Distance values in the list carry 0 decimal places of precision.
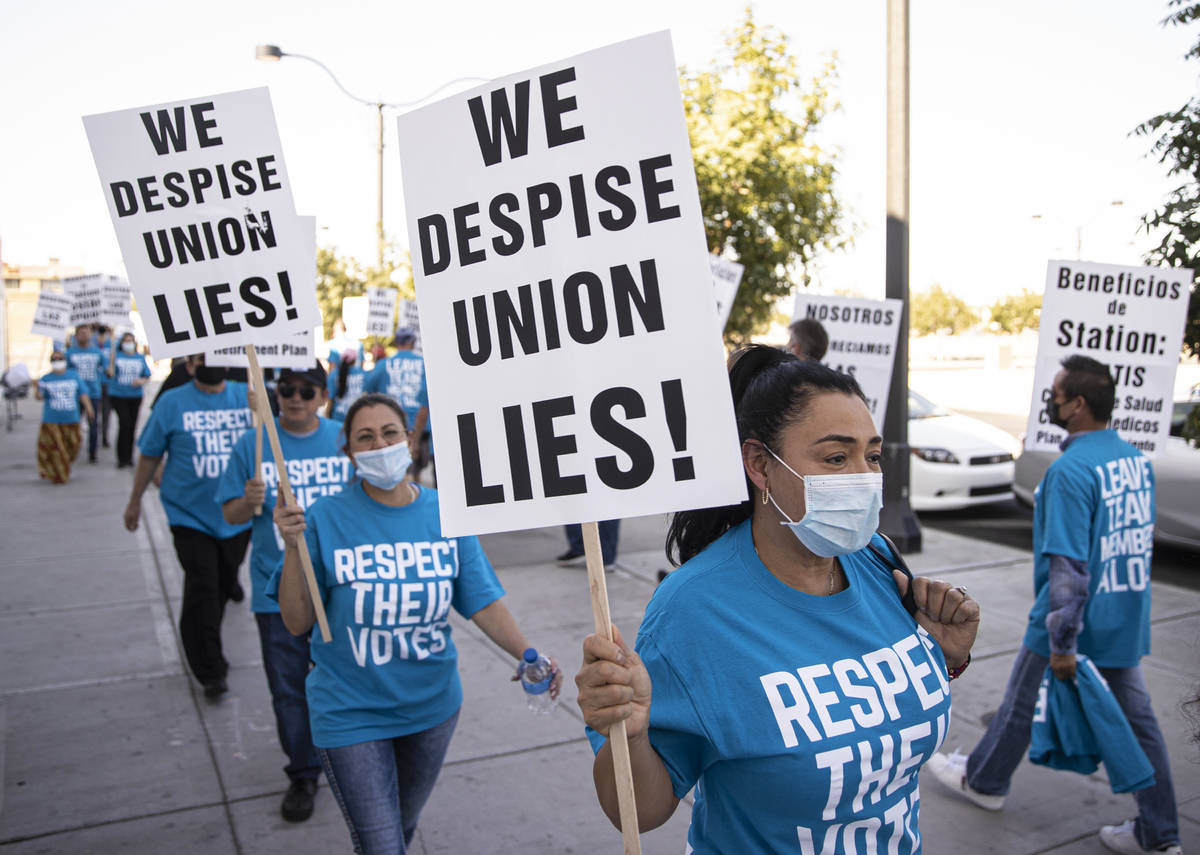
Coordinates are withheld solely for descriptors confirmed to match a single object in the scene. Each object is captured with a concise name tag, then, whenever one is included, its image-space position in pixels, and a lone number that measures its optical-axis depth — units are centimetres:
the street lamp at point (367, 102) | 1952
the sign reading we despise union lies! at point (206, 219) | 433
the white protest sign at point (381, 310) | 1766
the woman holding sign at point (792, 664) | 194
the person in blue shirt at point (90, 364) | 1677
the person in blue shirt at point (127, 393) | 1548
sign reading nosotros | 762
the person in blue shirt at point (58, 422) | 1413
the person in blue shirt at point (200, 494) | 582
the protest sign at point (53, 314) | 1827
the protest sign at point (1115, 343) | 556
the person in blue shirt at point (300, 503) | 453
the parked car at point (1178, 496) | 890
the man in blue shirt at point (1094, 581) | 399
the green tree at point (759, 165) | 1395
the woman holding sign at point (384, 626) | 326
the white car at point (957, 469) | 1116
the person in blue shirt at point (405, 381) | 1177
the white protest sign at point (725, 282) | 896
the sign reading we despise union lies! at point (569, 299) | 196
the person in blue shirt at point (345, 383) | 1269
